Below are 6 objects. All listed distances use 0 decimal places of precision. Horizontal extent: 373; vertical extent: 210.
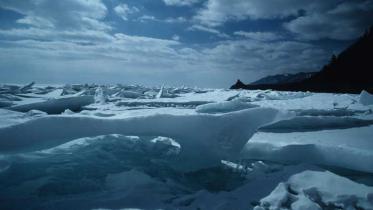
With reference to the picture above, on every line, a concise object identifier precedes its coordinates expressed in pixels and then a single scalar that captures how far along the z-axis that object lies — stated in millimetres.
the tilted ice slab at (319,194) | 2033
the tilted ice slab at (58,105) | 7466
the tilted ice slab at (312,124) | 4764
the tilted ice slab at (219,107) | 7254
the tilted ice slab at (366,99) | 8297
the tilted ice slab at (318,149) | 2740
